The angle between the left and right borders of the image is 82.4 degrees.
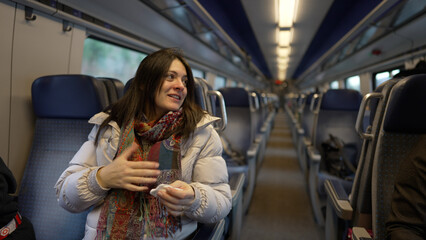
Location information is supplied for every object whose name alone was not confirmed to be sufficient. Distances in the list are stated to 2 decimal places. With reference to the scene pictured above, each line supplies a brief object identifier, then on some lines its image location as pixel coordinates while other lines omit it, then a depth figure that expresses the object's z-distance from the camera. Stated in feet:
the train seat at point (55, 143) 4.70
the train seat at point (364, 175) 4.10
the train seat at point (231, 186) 5.35
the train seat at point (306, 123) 12.81
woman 3.01
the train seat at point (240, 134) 9.56
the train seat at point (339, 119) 9.91
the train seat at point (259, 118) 12.65
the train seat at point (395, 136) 3.50
